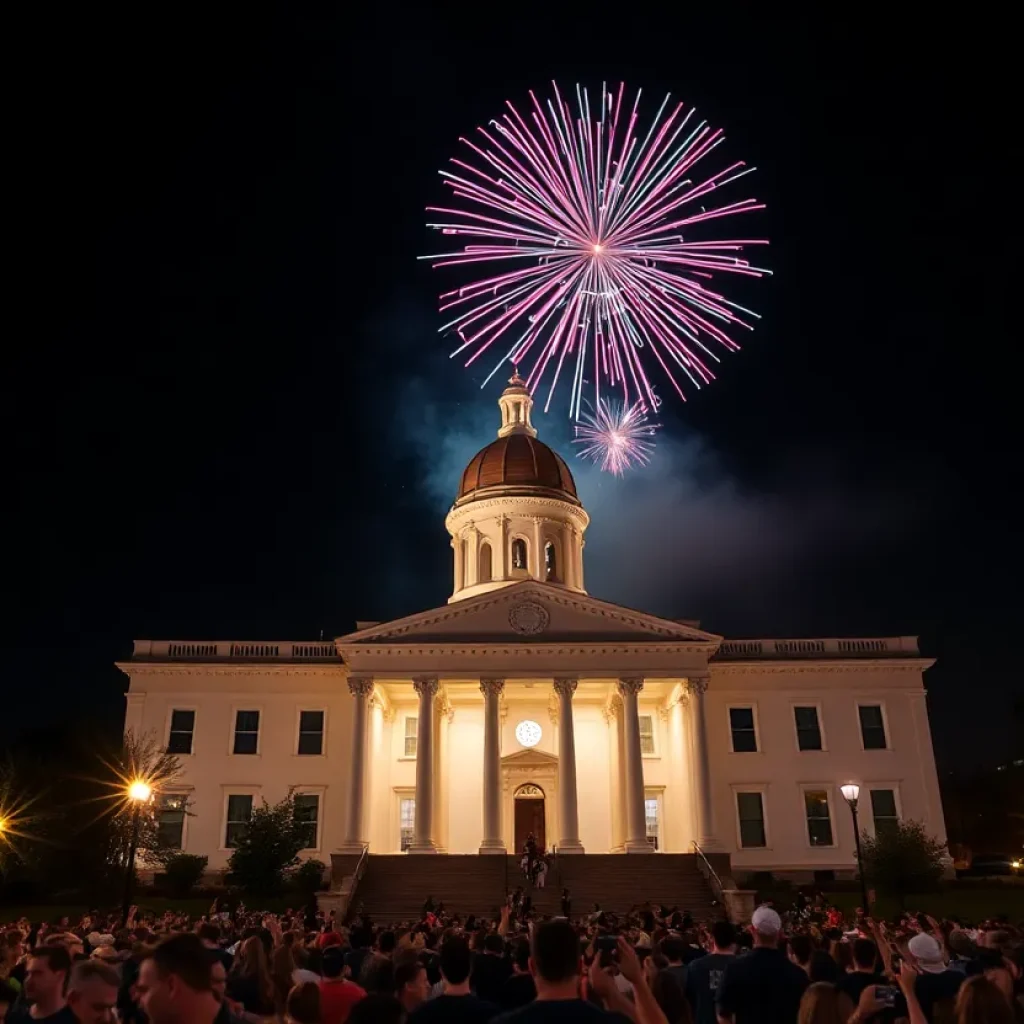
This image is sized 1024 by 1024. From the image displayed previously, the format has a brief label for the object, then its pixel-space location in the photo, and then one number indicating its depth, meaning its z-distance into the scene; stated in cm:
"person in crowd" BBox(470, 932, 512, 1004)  966
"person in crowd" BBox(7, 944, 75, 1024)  702
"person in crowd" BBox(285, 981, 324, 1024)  692
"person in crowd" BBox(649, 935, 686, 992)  1119
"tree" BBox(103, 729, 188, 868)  4247
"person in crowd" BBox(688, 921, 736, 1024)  942
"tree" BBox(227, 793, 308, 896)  4191
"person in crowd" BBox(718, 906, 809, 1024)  818
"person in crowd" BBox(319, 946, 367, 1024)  844
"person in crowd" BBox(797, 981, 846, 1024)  694
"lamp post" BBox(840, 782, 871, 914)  3328
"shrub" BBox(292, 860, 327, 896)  4456
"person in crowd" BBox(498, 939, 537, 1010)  888
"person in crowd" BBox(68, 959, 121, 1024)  658
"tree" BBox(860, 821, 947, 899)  4197
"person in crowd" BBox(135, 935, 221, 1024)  479
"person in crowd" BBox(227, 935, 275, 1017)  907
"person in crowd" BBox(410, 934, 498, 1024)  653
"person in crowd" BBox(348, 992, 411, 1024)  558
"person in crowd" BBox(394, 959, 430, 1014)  859
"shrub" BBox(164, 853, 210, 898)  4494
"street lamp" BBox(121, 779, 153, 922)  2795
